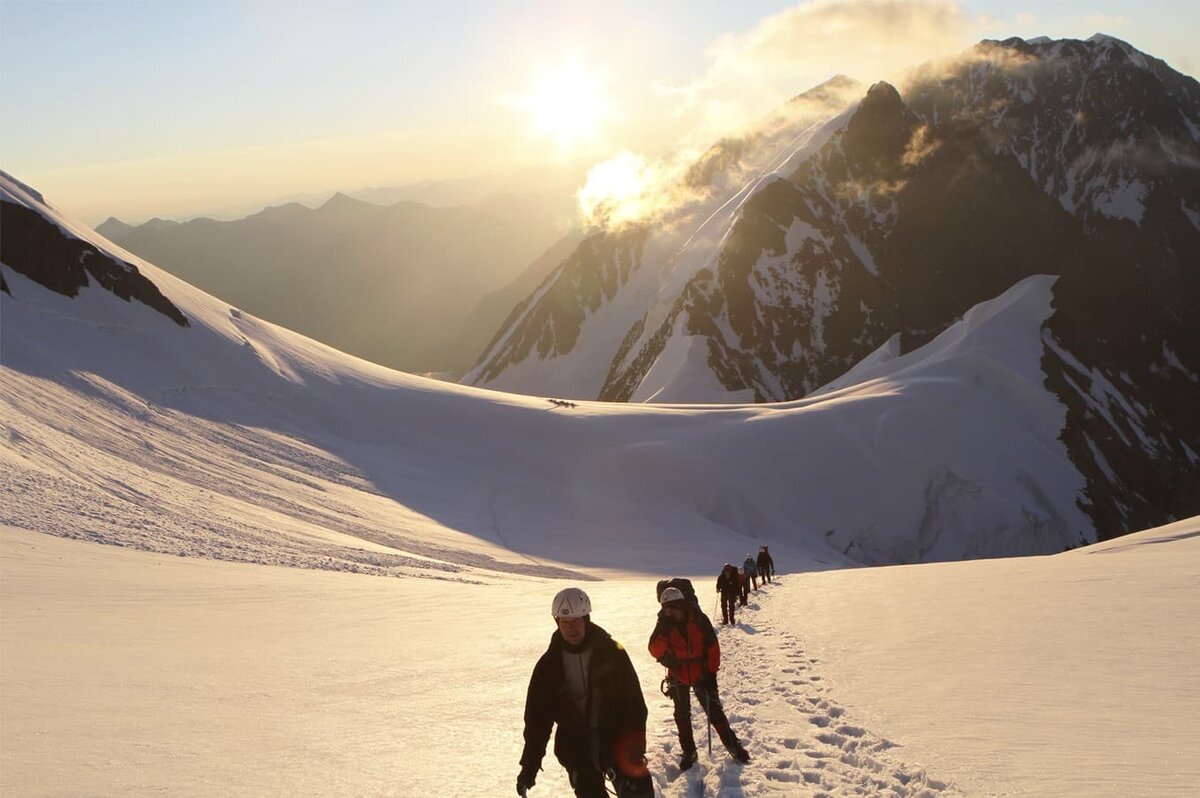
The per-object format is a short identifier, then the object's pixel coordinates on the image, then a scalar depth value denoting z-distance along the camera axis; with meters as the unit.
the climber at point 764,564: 29.73
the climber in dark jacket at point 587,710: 6.25
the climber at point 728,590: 19.69
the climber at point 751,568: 25.66
